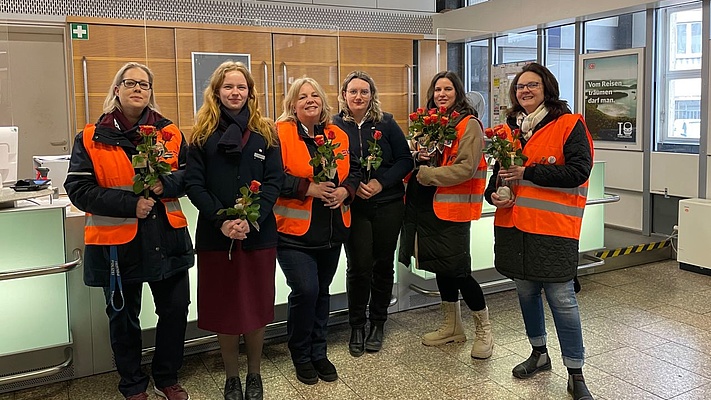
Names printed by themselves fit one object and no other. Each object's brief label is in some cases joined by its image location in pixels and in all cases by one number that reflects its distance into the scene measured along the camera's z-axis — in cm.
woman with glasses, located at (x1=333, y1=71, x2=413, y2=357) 349
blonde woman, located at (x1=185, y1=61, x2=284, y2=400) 288
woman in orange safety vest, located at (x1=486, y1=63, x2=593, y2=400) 298
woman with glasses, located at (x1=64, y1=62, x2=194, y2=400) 279
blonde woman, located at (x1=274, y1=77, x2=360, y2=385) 323
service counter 319
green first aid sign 607
